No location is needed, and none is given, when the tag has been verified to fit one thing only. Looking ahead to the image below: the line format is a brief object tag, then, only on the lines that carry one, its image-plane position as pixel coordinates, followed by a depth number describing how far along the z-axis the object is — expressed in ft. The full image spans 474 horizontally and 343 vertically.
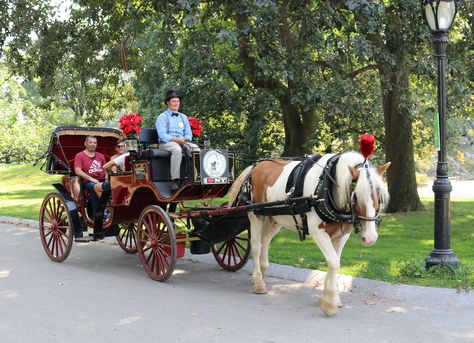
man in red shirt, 30.01
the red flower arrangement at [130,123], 29.04
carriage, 25.46
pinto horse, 19.20
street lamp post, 24.39
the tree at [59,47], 43.93
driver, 25.88
